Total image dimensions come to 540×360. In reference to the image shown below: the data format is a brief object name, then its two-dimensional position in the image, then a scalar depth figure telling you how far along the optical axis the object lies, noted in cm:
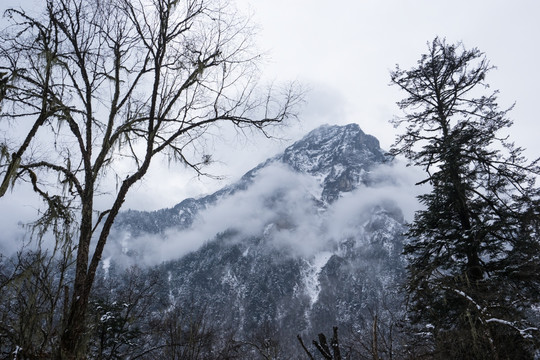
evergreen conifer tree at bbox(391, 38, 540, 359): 919
